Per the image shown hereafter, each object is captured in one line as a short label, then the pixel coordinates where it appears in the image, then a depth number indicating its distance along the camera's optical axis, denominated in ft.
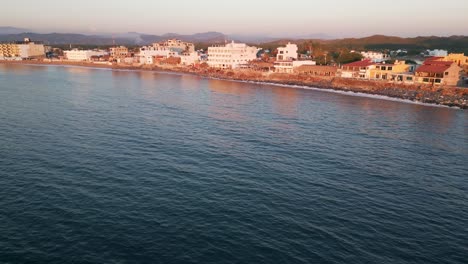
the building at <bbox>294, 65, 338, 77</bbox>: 314.35
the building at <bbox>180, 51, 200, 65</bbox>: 473.26
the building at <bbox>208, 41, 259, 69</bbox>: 424.87
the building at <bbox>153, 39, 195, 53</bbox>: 578.45
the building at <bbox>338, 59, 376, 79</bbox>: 288.28
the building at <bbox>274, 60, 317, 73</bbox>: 351.46
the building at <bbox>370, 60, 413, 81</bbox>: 270.87
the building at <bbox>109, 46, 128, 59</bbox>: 575.34
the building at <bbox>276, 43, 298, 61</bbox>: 403.22
